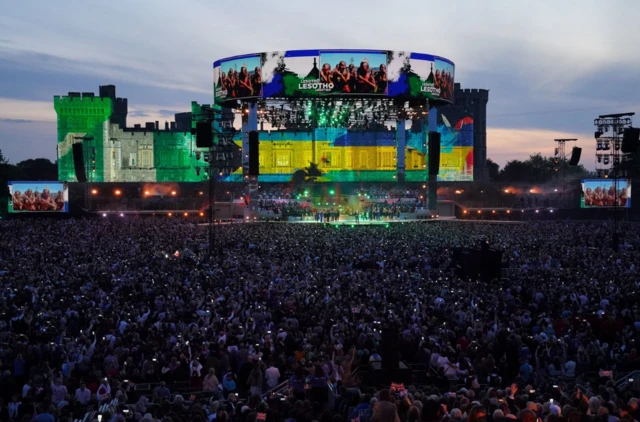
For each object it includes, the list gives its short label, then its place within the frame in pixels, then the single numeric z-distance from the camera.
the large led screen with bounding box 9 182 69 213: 55.72
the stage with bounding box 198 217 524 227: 51.91
